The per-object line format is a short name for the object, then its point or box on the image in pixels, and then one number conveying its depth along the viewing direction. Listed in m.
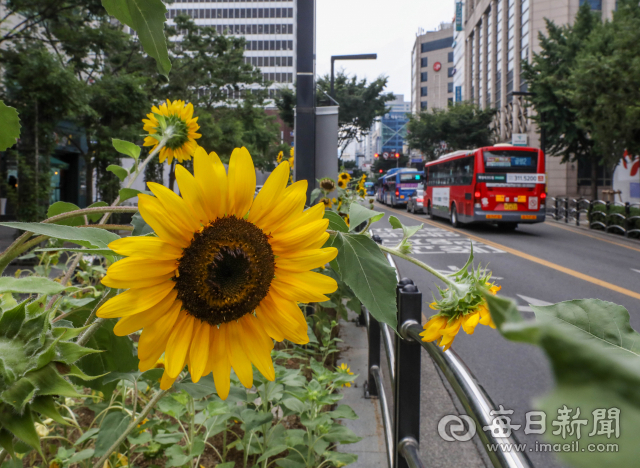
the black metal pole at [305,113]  4.45
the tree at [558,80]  20.25
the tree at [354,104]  29.02
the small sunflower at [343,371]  2.53
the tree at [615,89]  12.42
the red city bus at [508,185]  14.42
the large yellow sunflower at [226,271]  0.52
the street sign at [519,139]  25.97
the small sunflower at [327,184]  4.13
